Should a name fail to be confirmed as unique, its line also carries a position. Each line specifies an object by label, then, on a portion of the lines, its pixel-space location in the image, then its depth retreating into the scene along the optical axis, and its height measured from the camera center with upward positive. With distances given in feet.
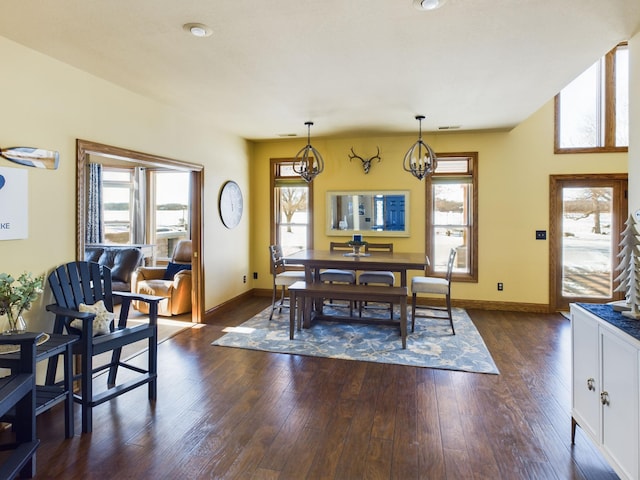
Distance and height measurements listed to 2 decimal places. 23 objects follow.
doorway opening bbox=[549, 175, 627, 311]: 16.80 +0.04
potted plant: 7.49 -1.21
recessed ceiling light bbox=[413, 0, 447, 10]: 6.82 +4.14
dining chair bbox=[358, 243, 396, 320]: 15.87 -1.76
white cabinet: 5.44 -2.44
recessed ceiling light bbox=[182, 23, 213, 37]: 7.68 +4.18
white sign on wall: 8.25 +0.68
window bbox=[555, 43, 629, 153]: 16.40 +5.48
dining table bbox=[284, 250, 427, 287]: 13.97 -0.95
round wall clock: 17.65 +1.49
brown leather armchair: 16.71 -2.16
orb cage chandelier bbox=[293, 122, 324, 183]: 15.69 +2.77
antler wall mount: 19.16 +3.75
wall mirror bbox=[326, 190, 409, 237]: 18.97 +1.17
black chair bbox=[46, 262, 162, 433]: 7.95 -2.15
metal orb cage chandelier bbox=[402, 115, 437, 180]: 14.75 +2.83
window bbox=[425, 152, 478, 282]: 18.21 +1.06
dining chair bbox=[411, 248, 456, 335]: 14.61 -1.94
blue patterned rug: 11.84 -3.68
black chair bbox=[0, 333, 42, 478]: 6.23 -2.73
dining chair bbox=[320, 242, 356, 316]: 16.81 -1.76
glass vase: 7.70 -1.81
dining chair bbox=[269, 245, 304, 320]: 16.34 -1.73
